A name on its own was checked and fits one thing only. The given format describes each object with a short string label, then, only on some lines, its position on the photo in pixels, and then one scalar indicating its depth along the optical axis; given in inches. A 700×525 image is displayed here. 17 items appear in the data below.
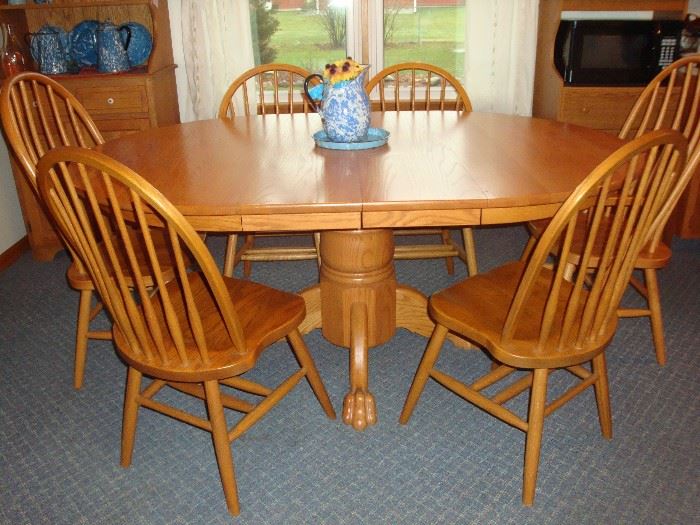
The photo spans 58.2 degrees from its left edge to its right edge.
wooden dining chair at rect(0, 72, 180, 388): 62.1
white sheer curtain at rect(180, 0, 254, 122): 117.9
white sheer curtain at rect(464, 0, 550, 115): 118.6
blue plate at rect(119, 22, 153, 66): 114.3
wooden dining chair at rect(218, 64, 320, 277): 90.8
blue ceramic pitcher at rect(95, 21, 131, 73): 108.3
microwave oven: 111.0
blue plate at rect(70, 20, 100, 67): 114.7
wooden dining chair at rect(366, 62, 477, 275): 89.4
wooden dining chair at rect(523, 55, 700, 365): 70.3
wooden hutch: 105.4
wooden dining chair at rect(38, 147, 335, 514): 45.4
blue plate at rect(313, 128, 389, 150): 66.7
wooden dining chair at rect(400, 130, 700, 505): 46.5
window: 126.7
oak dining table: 50.6
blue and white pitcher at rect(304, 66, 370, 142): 64.4
